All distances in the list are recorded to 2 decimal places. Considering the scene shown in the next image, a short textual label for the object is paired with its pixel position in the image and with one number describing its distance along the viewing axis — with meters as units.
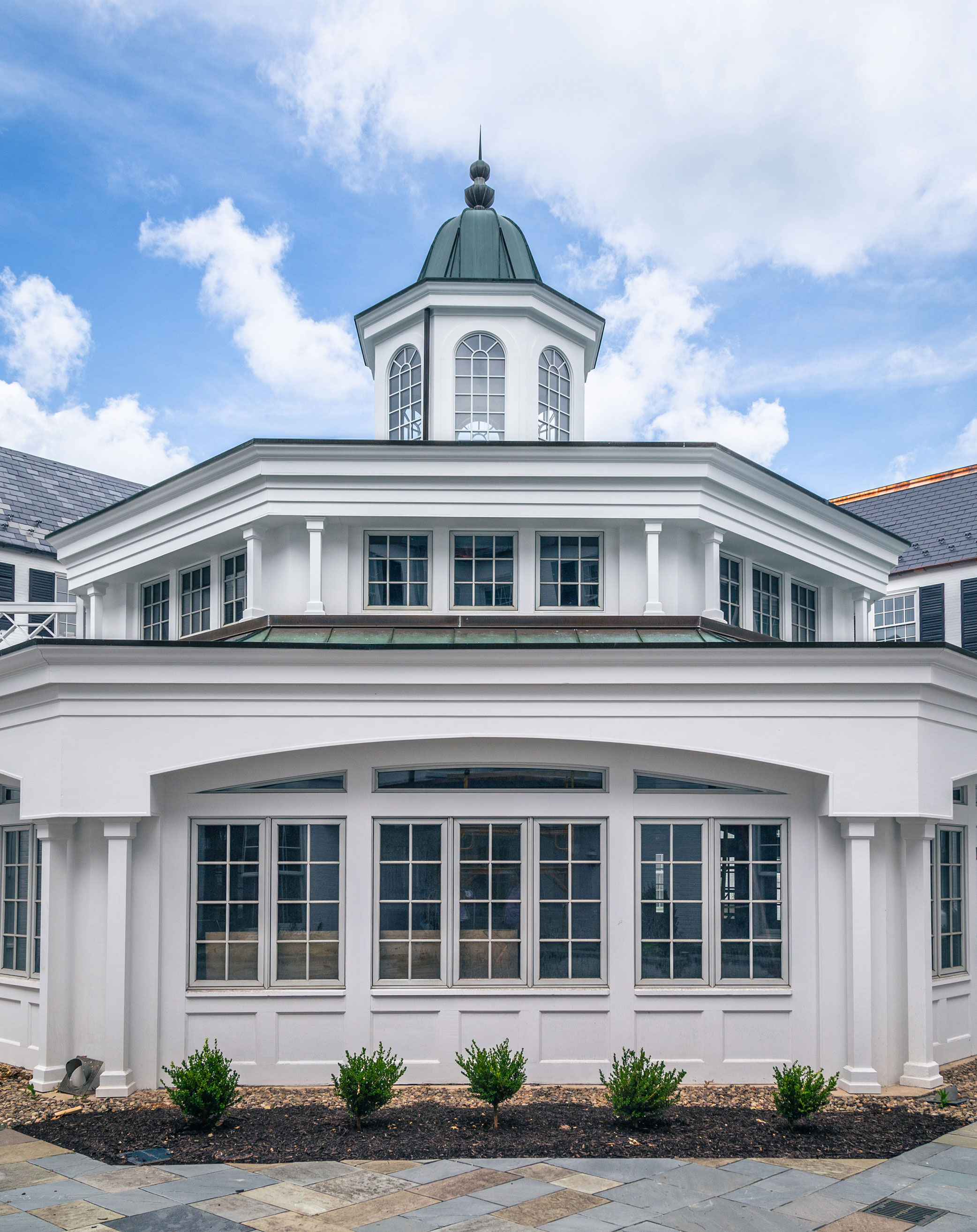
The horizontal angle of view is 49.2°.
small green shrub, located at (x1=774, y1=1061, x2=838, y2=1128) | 8.88
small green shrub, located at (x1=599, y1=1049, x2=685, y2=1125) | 9.03
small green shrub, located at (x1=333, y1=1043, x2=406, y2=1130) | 9.05
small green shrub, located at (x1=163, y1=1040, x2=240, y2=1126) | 8.92
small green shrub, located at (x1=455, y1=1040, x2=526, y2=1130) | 9.15
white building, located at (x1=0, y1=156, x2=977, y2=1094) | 10.47
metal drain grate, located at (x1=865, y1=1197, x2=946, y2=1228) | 7.23
